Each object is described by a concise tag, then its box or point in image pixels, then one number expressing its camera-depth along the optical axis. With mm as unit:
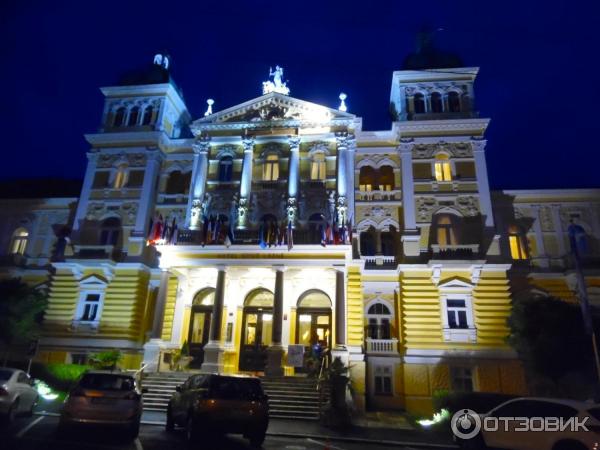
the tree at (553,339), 17891
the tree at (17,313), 22781
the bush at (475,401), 14938
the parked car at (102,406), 10633
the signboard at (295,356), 21016
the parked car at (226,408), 10711
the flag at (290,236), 22547
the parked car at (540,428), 8641
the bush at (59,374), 19953
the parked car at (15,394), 12016
